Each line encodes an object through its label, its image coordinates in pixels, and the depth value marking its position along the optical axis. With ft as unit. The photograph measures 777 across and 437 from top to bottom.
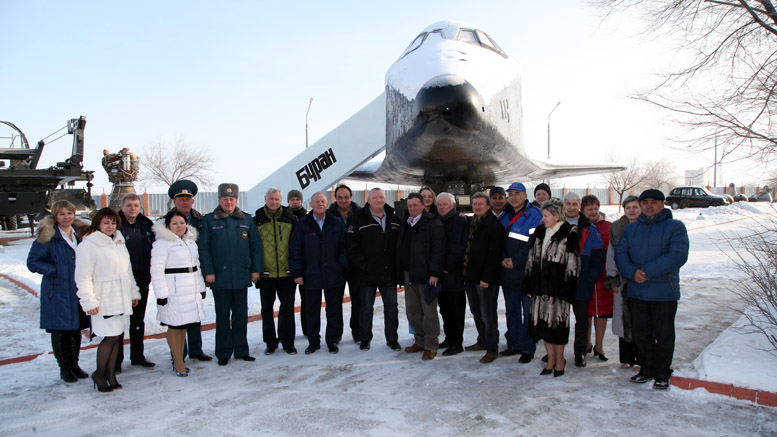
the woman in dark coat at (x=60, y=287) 13.82
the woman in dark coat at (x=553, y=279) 13.78
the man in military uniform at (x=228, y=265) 15.93
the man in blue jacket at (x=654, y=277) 12.80
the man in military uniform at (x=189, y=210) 16.03
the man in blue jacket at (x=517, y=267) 15.64
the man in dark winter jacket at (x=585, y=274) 14.88
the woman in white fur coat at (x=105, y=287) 13.12
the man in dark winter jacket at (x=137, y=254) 15.49
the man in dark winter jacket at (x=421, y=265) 16.24
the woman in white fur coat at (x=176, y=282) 14.47
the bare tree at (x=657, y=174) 148.68
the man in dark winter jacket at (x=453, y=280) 16.63
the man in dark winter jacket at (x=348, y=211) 18.44
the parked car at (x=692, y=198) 104.27
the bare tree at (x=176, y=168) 123.03
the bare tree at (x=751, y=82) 14.69
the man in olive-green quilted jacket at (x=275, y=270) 17.20
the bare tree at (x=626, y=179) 133.59
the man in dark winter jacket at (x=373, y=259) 17.30
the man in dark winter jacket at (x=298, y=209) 19.04
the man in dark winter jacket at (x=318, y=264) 17.21
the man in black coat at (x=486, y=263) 15.79
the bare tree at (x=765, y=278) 13.42
